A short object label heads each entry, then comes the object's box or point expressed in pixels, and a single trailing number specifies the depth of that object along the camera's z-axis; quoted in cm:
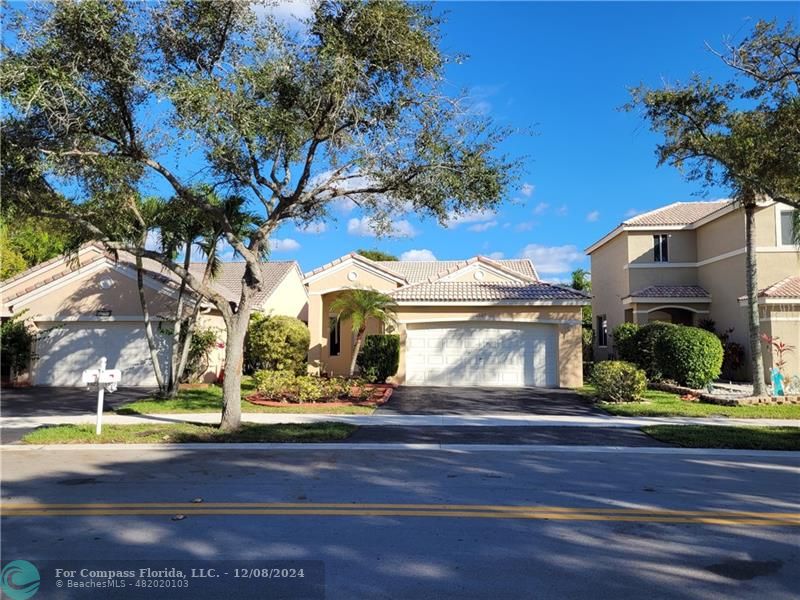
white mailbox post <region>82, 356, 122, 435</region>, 1116
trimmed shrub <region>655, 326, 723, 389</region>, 1920
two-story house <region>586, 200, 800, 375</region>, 2102
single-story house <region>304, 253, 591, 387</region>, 2119
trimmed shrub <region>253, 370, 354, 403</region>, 1675
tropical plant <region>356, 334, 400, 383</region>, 2127
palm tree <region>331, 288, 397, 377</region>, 2081
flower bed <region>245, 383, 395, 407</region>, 1659
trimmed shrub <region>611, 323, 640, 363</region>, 2191
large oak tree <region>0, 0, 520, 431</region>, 1008
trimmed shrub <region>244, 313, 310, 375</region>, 2189
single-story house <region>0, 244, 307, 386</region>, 2158
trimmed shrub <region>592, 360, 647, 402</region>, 1642
